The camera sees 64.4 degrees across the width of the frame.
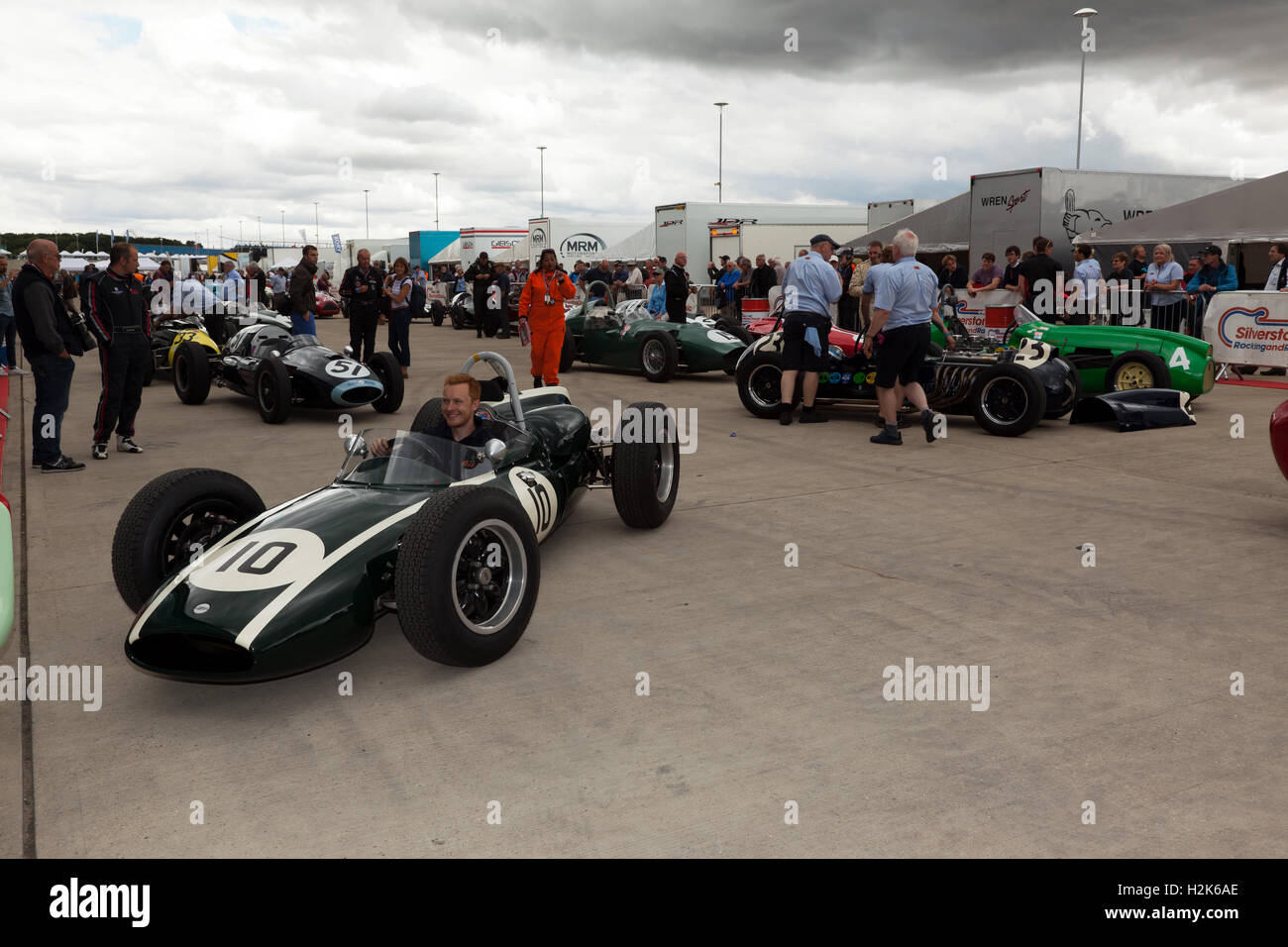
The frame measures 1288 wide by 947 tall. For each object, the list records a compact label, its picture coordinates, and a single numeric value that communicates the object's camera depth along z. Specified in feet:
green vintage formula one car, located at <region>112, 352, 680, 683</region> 11.97
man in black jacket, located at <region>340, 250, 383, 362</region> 46.57
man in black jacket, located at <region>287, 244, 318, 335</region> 45.21
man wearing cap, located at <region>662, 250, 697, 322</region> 59.00
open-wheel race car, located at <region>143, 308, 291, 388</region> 45.65
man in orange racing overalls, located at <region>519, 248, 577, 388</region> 40.60
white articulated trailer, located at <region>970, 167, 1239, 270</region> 58.95
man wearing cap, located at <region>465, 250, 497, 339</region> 71.00
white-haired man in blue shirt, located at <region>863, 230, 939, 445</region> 29.14
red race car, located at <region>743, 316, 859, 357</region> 34.32
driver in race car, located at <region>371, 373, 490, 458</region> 16.72
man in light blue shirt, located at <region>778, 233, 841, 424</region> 31.94
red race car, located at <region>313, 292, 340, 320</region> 108.99
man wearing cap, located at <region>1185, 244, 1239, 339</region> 46.47
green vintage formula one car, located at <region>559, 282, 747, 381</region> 46.78
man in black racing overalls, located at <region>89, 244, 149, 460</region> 27.84
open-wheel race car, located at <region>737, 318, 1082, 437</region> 30.96
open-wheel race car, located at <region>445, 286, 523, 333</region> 86.48
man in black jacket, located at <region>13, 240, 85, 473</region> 26.04
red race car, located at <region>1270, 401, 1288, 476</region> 19.66
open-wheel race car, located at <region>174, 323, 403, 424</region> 35.35
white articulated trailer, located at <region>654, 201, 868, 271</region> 95.04
